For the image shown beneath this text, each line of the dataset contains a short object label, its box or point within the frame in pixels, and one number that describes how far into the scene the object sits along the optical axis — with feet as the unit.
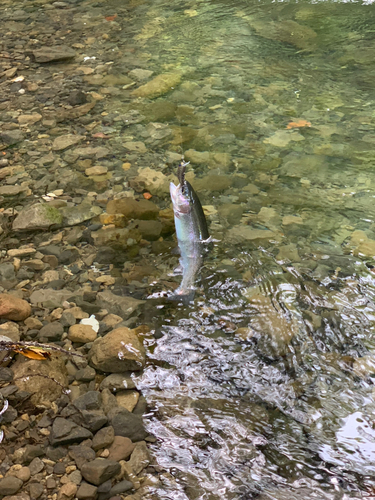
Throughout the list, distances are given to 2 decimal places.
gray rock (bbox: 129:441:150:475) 8.48
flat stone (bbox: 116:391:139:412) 9.58
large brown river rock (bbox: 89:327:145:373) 10.12
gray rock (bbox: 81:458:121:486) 8.04
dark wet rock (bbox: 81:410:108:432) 8.92
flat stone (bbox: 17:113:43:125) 19.48
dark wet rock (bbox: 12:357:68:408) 9.32
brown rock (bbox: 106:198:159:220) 14.65
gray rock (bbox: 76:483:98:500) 7.87
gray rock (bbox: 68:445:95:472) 8.37
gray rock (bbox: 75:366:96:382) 10.02
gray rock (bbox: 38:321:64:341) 10.85
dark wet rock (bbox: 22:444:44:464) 8.34
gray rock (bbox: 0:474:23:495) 7.84
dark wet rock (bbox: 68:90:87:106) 20.51
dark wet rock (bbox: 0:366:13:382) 9.42
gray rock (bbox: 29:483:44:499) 7.86
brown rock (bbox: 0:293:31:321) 10.91
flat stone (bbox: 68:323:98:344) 10.87
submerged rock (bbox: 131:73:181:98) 21.01
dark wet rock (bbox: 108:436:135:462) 8.57
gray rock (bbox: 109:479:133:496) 8.04
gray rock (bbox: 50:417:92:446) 8.59
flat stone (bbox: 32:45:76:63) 23.75
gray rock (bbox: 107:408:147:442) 8.97
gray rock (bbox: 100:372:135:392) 9.92
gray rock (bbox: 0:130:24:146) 18.28
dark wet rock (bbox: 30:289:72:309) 11.82
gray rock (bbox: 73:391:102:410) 9.31
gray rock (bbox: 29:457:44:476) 8.21
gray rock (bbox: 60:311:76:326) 11.28
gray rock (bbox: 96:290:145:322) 11.75
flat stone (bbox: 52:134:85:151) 17.95
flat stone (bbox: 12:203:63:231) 14.25
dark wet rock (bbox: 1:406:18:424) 8.87
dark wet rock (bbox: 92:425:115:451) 8.65
